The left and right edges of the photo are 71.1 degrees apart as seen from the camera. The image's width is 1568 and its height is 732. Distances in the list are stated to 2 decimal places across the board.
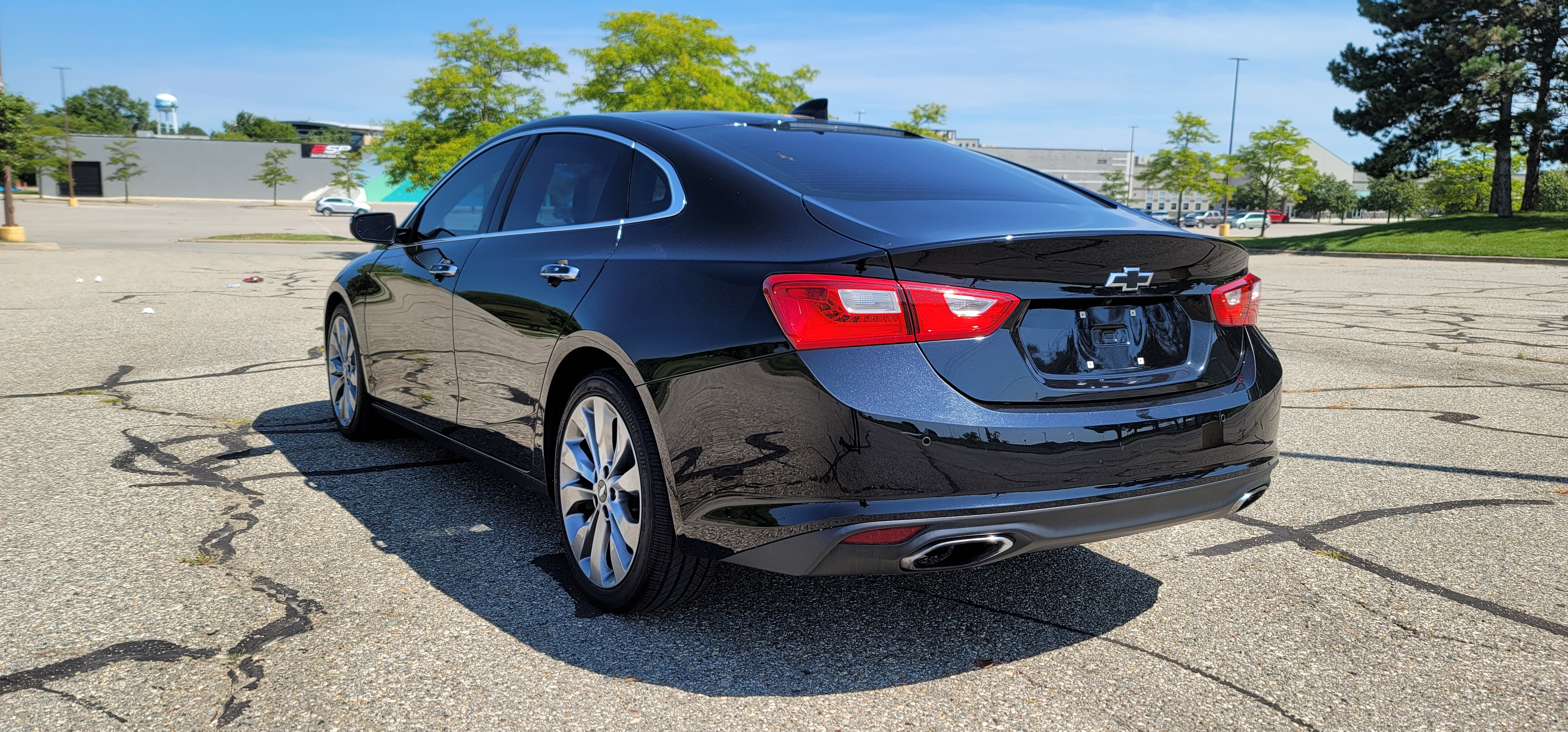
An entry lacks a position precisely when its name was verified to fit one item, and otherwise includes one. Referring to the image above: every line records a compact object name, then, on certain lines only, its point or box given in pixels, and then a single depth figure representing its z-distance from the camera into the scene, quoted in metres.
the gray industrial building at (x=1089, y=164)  106.06
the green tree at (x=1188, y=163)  54.41
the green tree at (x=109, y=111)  134.75
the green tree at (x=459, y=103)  25.80
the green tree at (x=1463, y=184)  72.44
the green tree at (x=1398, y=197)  86.38
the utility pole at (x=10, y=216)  26.09
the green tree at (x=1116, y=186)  83.25
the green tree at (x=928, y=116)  40.56
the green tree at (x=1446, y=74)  37.31
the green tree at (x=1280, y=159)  55.50
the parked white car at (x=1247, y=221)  80.31
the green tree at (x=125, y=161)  78.25
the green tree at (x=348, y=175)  77.12
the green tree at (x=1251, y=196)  62.44
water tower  122.06
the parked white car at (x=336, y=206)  69.31
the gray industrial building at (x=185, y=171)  87.50
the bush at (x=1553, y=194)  62.69
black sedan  2.57
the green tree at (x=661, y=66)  26.69
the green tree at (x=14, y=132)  24.23
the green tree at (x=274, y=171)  81.12
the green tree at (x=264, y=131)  136.12
